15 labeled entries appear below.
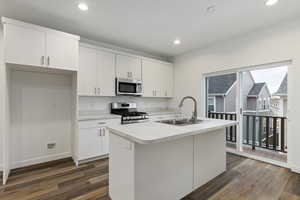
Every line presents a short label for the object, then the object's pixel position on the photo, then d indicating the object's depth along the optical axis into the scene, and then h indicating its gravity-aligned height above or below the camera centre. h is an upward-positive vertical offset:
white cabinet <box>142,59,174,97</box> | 4.08 +0.61
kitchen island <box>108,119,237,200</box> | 1.43 -0.72
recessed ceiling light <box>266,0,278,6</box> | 2.06 +1.39
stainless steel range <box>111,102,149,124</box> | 3.11 -0.34
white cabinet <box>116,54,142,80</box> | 3.54 +0.81
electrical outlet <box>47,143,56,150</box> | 2.98 -0.98
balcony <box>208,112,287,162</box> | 3.20 -0.89
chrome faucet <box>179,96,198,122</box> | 2.30 -0.30
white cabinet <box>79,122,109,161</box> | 2.81 -0.87
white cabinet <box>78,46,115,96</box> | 3.02 +0.58
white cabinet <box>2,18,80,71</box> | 2.16 +0.86
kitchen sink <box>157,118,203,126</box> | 2.14 -0.36
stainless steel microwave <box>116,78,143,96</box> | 3.50 +0.30
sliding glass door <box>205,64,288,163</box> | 2.99 -0.19
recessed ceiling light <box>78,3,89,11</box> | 2.16 +1.41
